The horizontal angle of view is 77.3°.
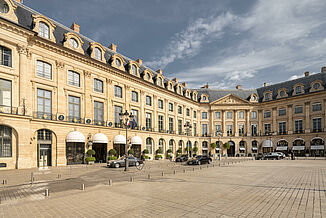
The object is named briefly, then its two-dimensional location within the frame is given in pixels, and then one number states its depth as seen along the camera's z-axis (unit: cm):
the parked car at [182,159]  3406
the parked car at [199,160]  2770
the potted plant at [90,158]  2813
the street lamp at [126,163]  2063
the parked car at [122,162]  2450
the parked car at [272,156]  3991
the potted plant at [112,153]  3084
